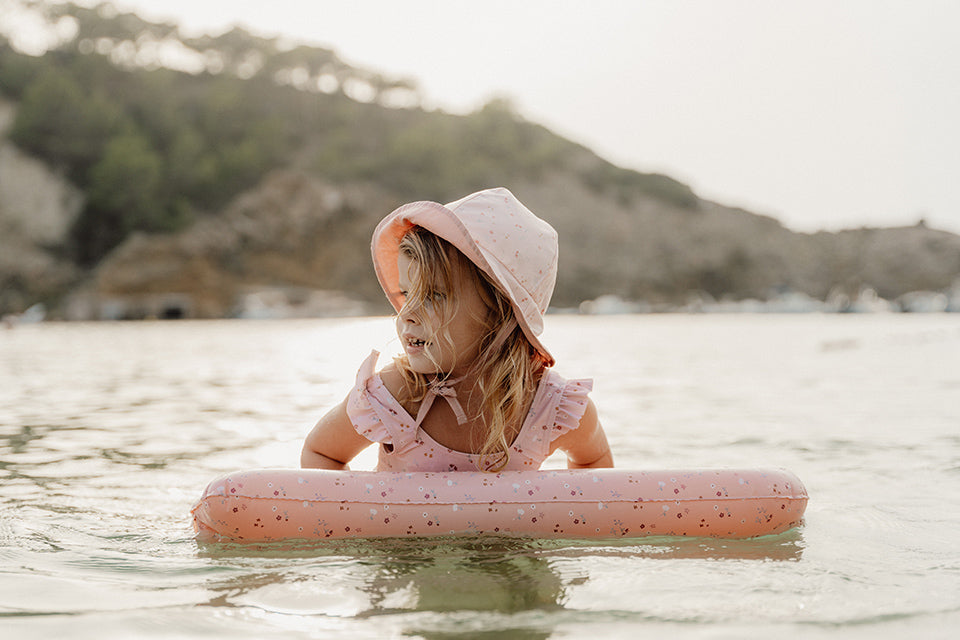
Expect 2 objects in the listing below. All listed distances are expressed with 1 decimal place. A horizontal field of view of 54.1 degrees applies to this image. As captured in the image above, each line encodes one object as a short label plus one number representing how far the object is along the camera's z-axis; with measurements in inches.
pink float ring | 113.2
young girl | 109.3
